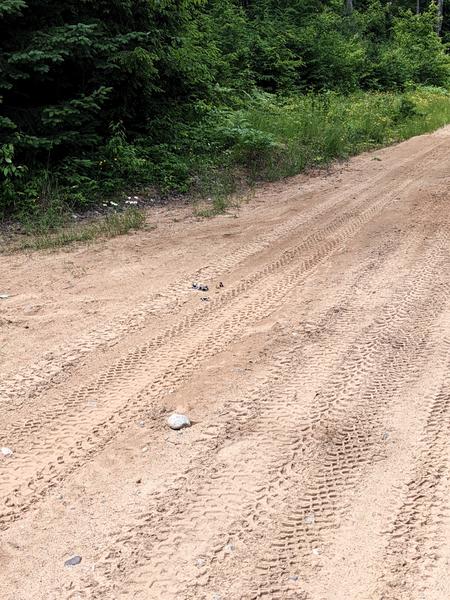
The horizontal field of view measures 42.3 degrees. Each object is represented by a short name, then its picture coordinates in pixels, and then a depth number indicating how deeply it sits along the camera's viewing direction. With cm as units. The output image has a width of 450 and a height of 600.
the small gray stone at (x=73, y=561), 254
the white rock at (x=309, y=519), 274
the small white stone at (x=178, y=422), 349
